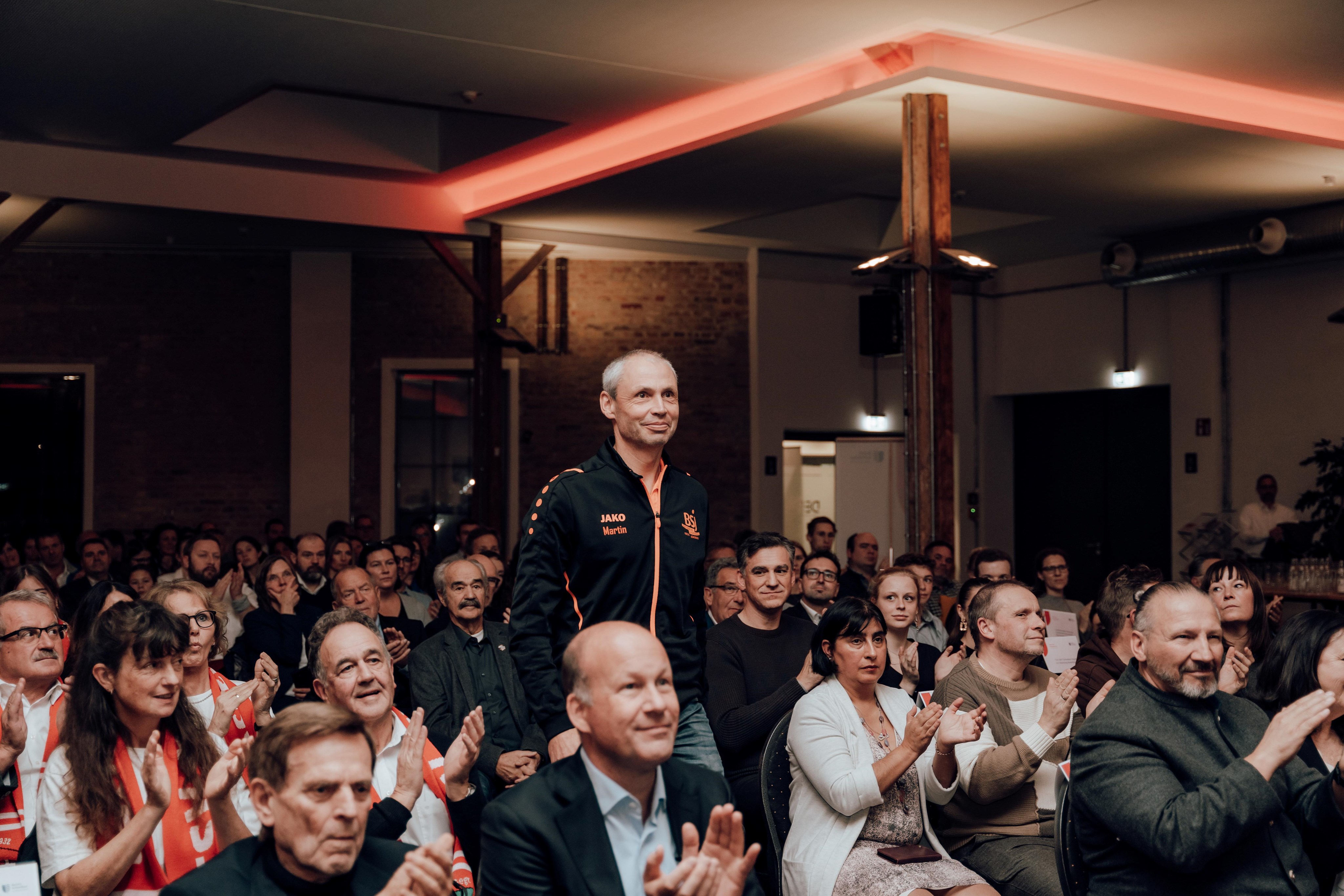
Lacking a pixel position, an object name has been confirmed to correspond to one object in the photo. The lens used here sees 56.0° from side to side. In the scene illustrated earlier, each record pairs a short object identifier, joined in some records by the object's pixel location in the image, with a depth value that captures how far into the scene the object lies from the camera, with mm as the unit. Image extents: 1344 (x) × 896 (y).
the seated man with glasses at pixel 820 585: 5348
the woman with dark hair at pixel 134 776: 2268
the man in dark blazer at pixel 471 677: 3736
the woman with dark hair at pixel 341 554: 7043
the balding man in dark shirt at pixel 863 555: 7340
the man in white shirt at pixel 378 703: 2744
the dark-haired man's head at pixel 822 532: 8398
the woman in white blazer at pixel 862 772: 2947
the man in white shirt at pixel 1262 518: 10016
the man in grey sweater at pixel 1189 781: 2256
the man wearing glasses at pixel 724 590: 5145
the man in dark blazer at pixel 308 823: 1824
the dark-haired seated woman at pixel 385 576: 5871
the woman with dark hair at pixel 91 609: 3605
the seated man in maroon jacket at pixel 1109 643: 3727
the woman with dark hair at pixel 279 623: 5105
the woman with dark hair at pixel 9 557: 7957
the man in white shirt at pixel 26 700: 2721
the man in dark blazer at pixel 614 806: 1890
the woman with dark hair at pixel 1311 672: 2887
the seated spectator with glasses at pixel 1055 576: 6363
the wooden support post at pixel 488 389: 9883
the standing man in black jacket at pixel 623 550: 2547
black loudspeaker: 7344
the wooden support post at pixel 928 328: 6645
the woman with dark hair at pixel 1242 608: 4363
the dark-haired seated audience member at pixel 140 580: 6283
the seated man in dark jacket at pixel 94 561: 7016
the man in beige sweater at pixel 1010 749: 3104
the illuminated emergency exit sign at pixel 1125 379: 11570
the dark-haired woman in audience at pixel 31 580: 4219
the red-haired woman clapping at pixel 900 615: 4664
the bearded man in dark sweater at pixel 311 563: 6648
